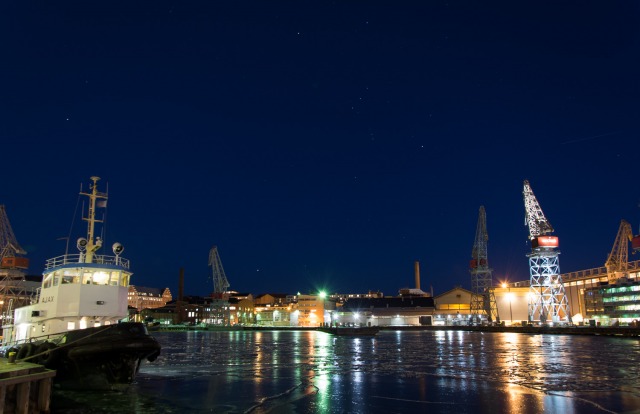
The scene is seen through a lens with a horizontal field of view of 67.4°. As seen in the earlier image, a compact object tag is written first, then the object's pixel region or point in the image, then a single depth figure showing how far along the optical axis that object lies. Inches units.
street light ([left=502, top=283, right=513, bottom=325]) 5991.6
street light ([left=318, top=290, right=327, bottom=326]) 7605.3
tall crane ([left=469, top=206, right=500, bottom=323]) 6102.4
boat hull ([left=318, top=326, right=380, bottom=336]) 4596.5
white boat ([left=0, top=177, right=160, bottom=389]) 1093.1
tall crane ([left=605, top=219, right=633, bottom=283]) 5649.6
